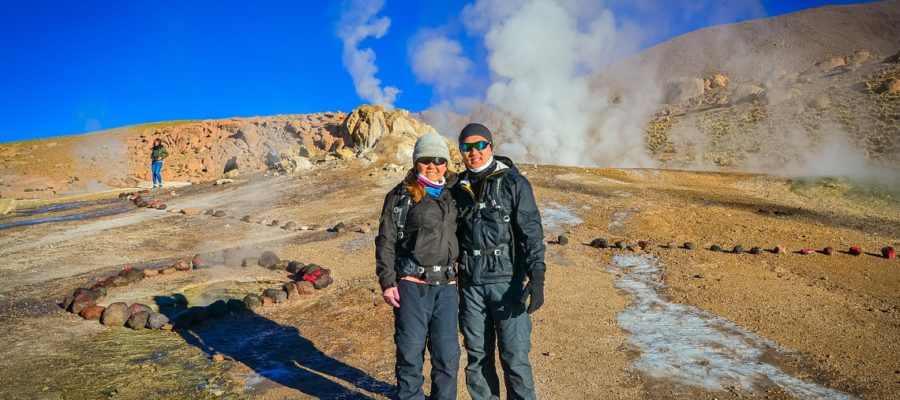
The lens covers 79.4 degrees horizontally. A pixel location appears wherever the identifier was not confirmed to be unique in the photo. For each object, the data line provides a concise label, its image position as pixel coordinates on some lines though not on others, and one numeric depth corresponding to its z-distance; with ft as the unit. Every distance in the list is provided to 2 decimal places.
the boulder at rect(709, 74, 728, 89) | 140.33
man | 9.89
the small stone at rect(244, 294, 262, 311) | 20.15
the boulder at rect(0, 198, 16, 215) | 55.67
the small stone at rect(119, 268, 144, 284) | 24.95
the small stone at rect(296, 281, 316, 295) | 21.61
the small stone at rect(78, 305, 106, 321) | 19.20
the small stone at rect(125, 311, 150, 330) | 18.16
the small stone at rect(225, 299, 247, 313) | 19.88
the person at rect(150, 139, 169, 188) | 73.00
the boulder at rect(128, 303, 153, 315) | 18.79
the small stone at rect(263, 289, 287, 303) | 20.79
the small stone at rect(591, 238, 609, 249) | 27.50
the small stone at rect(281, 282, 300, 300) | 21.20
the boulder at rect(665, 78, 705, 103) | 135.64
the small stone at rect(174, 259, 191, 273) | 26.76
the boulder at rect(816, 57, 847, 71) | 118.42
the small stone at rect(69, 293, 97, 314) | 19.85
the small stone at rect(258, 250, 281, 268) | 27.05
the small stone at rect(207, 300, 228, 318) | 19.25
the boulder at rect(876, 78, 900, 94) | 83.43
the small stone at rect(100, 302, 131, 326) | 18.47
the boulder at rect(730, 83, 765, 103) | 106.73
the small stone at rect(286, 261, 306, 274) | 25.35
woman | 10.11
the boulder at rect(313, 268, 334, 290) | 22.31
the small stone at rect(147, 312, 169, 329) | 18.15
